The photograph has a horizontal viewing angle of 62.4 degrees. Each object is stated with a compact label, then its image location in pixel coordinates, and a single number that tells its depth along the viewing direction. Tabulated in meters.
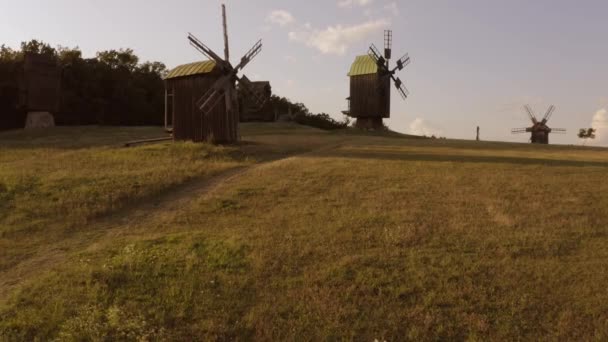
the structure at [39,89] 40.62
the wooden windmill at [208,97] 28.22
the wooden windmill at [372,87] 45.84
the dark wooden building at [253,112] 54.28
